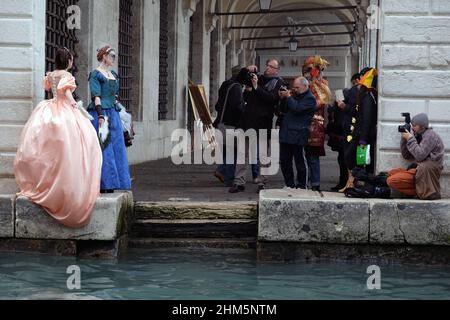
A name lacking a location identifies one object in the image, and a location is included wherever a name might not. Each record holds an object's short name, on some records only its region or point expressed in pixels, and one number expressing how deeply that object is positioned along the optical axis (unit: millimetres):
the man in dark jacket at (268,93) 15512
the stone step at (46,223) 12347
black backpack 13017
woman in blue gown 13514
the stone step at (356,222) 12335
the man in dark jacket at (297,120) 14830
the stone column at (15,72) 13283
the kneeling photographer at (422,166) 12763
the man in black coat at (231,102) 16135
